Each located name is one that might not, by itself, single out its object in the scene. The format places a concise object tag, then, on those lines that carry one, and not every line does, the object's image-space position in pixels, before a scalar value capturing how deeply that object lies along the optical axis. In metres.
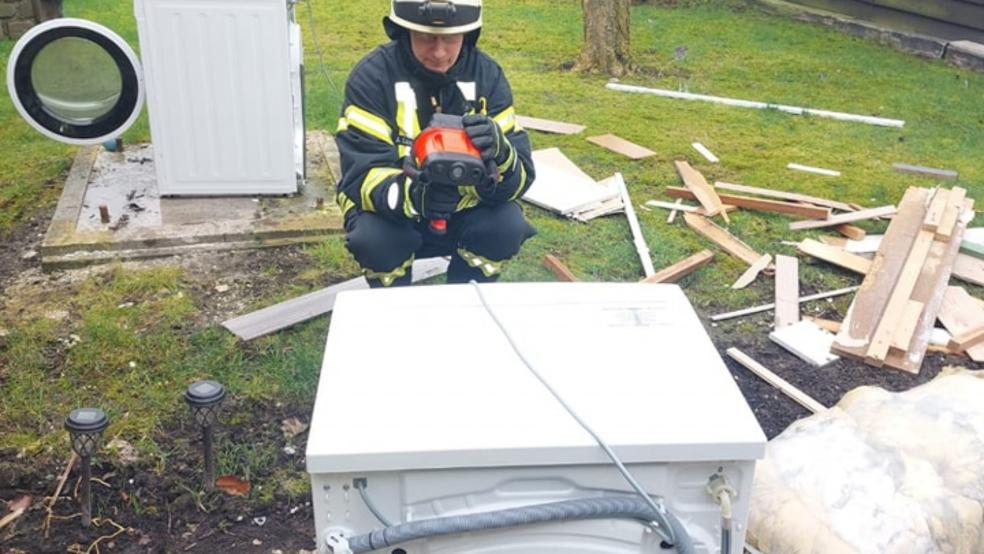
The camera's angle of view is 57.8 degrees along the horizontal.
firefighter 2.78
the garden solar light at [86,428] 2.29
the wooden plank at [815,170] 5.33
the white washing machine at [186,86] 4.09
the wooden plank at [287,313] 3.48
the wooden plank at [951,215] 4.11
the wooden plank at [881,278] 3.58
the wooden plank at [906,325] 3.50
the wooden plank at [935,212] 4.14
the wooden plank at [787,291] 3.81
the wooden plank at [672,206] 4.73
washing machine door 4.11
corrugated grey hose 1.44
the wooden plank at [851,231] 4.48
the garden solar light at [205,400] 2.43
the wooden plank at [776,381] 3.19
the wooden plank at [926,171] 5.34
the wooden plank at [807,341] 3.54
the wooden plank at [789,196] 4.78
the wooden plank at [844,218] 4.58
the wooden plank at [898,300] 3.49
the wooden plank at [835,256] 4.18
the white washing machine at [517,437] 1.46
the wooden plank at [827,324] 3.75
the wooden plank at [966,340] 3.62
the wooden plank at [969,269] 4.11
